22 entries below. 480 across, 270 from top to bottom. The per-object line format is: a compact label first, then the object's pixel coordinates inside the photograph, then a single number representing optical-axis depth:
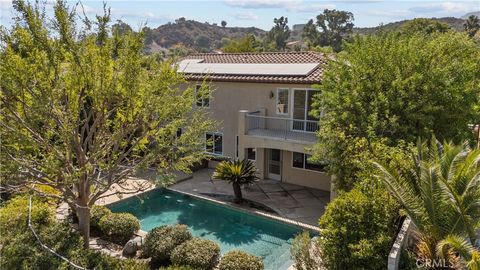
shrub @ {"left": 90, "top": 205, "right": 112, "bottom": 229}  15.61
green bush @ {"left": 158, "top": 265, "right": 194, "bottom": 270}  11.47
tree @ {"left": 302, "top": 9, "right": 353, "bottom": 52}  128.75
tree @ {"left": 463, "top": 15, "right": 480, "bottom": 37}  81.19
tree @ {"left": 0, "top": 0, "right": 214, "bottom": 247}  10.75
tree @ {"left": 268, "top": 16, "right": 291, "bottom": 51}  136.23
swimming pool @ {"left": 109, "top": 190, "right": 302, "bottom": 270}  15.47
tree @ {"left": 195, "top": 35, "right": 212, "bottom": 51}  176.94
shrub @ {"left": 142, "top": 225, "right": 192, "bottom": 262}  12.97
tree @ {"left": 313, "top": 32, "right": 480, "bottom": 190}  15.10
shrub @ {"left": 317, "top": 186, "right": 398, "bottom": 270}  10.35
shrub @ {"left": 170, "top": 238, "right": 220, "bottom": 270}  12.24
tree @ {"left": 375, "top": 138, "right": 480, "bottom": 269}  9.95
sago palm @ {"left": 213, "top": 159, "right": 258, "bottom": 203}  19.53
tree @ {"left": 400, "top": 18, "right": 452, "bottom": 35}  64.73
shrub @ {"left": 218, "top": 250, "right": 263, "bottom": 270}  11.99
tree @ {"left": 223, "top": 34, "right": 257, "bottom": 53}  68.50
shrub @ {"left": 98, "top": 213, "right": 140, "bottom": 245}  14.83
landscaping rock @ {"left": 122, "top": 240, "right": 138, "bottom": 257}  13.90
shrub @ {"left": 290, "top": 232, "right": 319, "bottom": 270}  11.63
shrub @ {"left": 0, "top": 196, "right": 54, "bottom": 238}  13.49
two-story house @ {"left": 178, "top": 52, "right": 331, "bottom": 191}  21.05
